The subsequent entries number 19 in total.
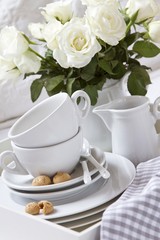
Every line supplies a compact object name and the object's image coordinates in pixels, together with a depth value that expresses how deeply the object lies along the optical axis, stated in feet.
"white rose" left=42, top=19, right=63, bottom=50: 3.32
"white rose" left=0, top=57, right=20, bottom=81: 3.47
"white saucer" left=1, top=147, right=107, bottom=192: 3.05
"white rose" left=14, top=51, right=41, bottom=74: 3.41
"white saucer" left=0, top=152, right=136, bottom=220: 2.96
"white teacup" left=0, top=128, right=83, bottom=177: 3.08
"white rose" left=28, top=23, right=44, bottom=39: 3.57
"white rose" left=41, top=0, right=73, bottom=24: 3.51
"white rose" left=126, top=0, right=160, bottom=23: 3.44
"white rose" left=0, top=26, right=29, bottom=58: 3.36
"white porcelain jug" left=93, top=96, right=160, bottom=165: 3.30
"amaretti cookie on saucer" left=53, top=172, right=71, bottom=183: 3.08
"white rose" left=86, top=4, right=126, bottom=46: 3.24
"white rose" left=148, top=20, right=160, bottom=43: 3.40
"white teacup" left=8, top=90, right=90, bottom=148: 3.05
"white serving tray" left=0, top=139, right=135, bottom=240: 2.74
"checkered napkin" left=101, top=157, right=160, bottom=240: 2.69
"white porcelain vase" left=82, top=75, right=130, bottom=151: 3.58
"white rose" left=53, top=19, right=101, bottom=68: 3.25
